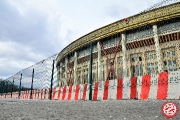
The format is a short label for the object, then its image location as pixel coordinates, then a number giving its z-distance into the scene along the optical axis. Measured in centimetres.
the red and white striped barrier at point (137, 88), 704
